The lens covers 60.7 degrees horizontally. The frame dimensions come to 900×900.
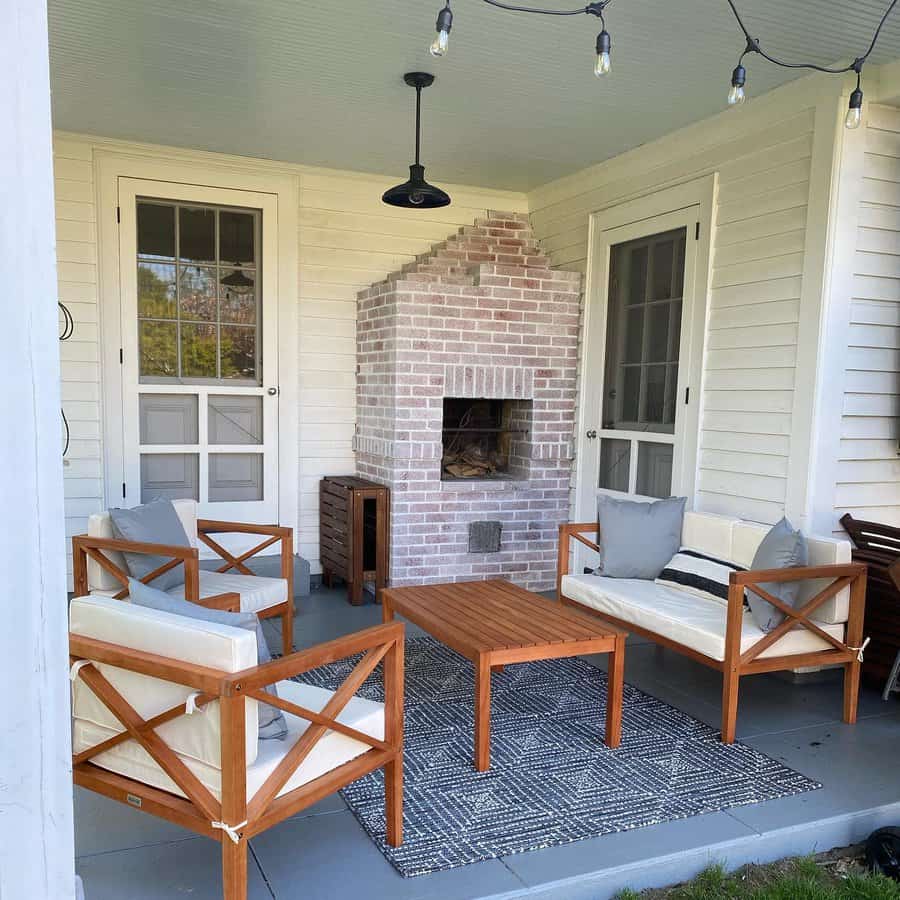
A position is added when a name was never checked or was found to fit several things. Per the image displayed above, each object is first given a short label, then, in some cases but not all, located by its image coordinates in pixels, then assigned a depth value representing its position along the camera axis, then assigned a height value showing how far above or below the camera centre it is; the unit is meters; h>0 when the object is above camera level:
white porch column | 1.06 -0.18
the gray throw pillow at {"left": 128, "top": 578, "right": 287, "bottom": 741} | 2.00 -0.64
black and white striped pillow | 3.57 -0.91
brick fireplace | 4.90 -0.15
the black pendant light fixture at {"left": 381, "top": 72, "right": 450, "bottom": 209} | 3.87 +0.93
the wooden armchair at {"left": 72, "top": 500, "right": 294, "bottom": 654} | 3.39 -0.92
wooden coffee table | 2.75 -0.99
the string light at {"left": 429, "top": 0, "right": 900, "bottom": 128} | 2.17 +0.99
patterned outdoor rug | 2.36 -1.39
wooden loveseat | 2.99 -0.99
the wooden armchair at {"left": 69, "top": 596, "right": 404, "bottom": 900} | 1.79 -0.89
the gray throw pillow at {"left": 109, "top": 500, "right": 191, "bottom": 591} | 3.50 -0.75
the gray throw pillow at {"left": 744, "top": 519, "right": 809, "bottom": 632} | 3.08 -0.72
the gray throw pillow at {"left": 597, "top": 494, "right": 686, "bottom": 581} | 3.96 -0.79
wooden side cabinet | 4.88 -1.02
